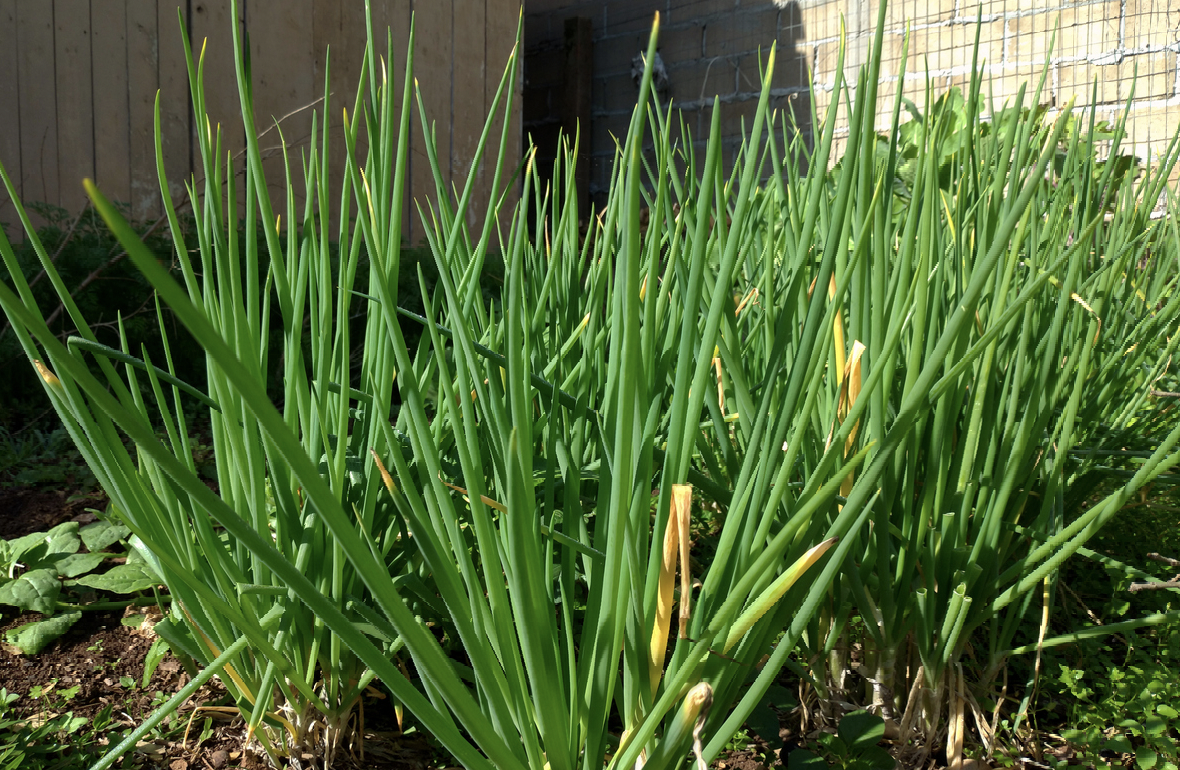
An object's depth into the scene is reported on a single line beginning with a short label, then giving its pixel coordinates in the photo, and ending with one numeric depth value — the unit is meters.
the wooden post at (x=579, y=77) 5.41
